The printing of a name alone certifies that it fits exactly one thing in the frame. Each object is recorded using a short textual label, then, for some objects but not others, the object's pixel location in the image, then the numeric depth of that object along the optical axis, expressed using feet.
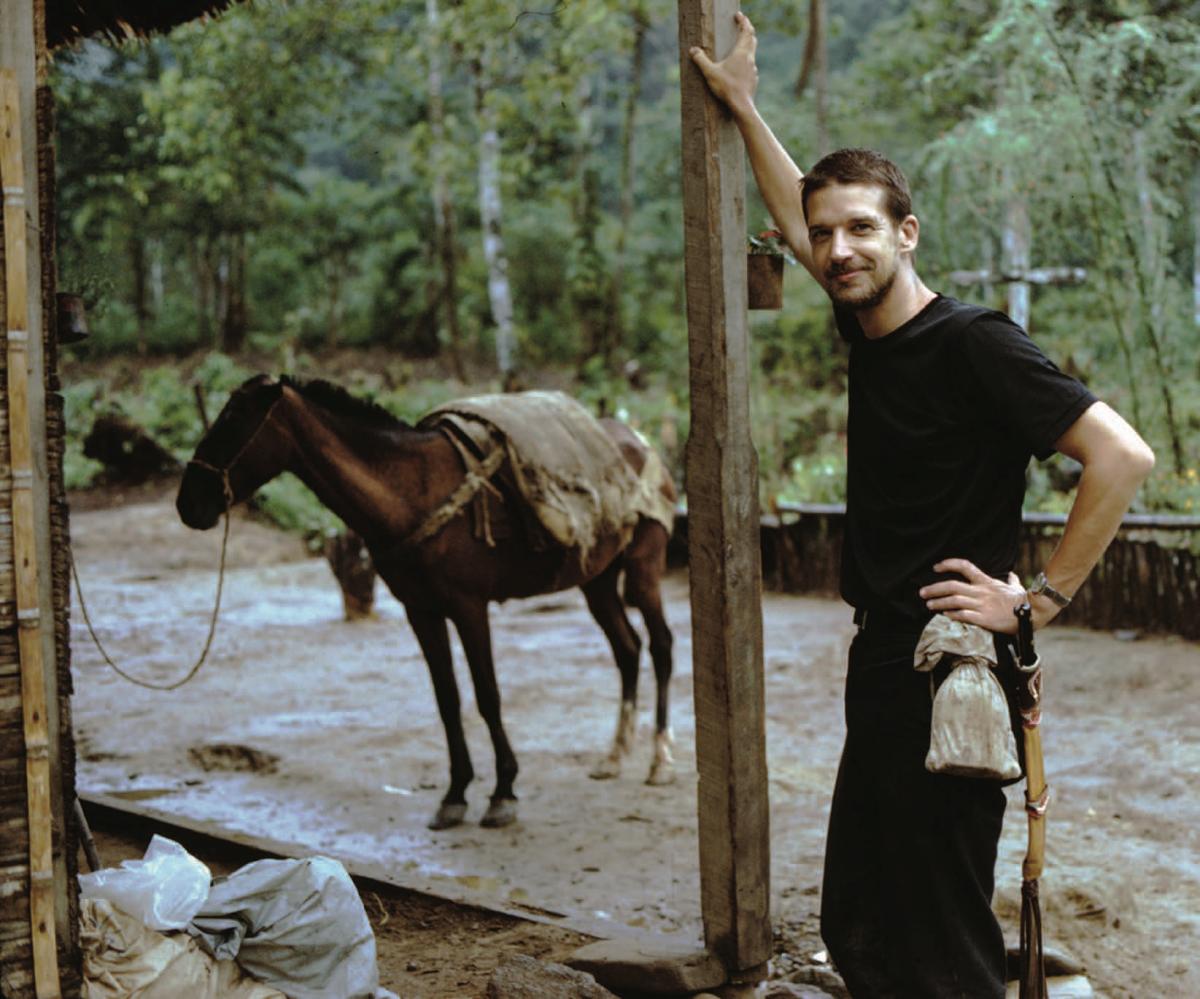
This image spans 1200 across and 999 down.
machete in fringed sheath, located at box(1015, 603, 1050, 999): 8.63
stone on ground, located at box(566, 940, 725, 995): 10.91
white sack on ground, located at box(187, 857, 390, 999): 10.07
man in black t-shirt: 8.18
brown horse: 17.40
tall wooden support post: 10.59
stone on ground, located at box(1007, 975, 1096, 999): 11.54
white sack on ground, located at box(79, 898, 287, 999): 9.30
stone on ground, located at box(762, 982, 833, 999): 11.60
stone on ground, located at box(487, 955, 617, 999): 10.56
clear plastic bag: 9.82
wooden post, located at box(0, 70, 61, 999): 8.69
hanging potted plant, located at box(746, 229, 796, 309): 11.06
